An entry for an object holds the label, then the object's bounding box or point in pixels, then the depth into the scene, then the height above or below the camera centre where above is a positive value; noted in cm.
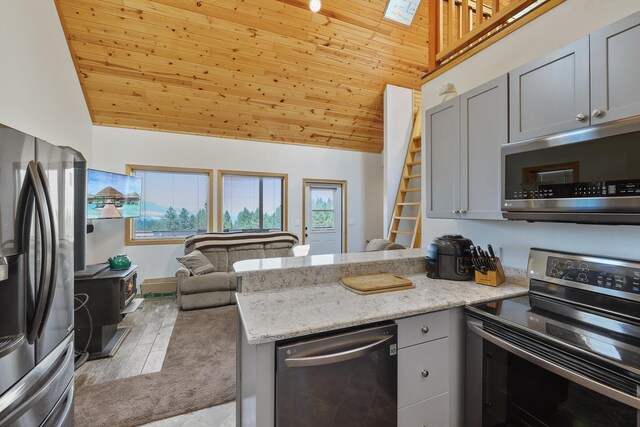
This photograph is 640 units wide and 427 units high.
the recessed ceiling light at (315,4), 288 +212
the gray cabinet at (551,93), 131 +59
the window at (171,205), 455 +10
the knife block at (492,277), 173 -42
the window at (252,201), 509 +18
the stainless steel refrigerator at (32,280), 97 -26
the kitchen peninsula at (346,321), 106 -47
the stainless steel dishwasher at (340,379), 104 -67
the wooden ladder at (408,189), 467 +35
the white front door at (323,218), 573 -16
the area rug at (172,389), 188 -136
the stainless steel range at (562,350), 94 -53
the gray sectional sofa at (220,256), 382 -74
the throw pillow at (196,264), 392 -74
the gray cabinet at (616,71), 114 +59
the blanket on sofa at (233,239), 431 -46
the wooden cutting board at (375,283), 155 -43
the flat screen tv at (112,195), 341 +21
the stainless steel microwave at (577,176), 108 +15
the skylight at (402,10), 372 +272
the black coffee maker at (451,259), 183 -33
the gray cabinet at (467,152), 167 +39
